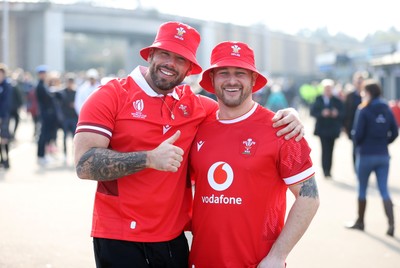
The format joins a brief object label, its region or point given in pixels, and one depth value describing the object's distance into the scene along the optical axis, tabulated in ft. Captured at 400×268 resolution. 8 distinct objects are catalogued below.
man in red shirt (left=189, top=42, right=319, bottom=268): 12.06
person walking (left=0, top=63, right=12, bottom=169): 41.45
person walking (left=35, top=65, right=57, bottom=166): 47.83
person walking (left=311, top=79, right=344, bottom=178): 43.32
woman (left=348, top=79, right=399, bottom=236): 28.17
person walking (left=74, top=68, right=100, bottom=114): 46.44
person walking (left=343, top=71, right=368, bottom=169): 43.21
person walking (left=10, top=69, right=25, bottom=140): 57.21
